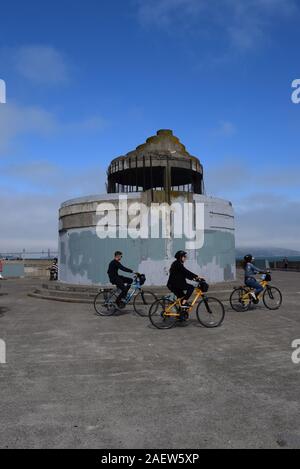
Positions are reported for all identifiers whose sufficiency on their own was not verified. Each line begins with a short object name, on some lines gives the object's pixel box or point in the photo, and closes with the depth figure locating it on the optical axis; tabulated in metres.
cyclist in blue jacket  12.02
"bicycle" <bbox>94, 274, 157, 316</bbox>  11.59
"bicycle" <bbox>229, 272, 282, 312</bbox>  12.13
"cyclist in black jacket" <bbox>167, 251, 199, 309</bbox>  9.52
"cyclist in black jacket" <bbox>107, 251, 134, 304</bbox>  11.46
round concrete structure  16.39
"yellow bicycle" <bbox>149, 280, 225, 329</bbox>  9.61
